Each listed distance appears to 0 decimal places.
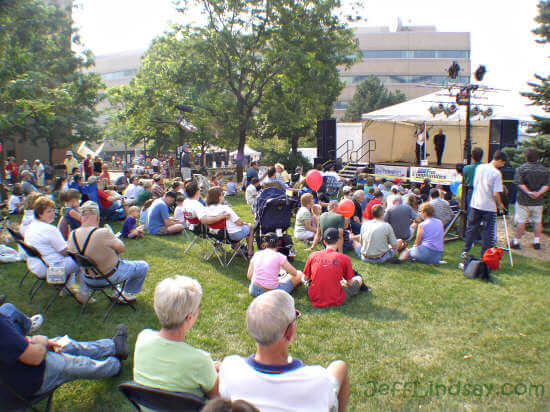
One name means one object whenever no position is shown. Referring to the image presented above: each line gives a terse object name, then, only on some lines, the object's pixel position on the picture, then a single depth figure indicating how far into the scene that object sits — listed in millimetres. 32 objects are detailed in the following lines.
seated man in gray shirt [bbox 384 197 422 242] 7484
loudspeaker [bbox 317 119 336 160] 21250
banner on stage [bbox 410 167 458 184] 14051
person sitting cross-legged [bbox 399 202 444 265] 6656
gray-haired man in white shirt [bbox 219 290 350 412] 1838
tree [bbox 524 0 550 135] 8406
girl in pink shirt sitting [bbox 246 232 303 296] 4832
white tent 13797
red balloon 10359
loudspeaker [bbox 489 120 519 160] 13008
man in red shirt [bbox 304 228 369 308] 4840
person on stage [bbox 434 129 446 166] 17828
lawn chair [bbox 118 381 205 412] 1902
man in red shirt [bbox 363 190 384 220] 8042
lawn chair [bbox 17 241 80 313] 4602
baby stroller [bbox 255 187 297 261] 6582
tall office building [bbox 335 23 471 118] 60625
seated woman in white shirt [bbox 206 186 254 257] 6300
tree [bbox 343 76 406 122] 43031
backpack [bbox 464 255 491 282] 5945
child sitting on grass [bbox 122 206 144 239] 8375
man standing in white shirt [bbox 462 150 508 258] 6520
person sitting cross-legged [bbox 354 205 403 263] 6457
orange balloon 7818
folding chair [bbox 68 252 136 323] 4324
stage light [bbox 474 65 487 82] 8961
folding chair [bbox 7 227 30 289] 5328
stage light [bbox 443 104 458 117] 11389
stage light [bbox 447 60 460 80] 9068
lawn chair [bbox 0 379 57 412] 2473
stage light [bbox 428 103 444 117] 11796
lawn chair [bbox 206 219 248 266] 6387
